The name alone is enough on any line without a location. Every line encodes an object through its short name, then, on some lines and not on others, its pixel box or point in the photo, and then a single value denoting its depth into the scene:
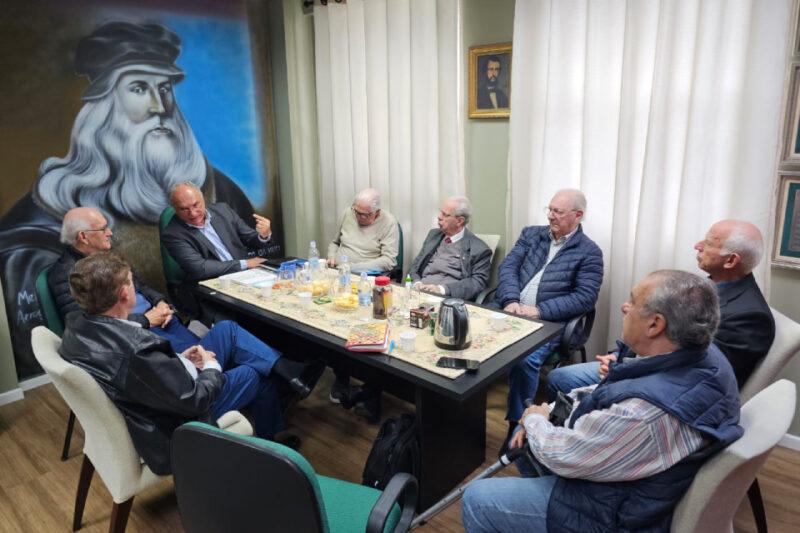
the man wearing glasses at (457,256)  3.16
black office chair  1.06
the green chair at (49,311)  2.50
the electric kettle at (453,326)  1.99
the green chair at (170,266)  3.42
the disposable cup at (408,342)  2.04
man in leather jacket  1.68
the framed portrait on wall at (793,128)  2.23
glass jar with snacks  2.35
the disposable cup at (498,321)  2.24
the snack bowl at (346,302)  2.47
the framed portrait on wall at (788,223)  2.32
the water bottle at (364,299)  2.43
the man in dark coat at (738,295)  1.92
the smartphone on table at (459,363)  1.86
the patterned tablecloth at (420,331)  1.99
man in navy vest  1.27
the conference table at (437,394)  1.84
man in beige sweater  3.53
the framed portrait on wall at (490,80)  3.21
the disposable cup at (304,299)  2.53
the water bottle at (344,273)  2.78
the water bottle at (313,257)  2.96
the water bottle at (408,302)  2.42
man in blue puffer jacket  2.59
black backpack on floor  2.12
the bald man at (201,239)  3.17
